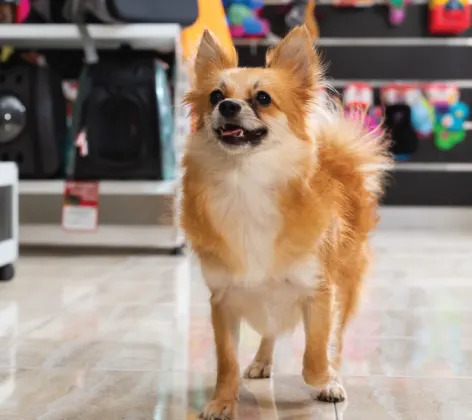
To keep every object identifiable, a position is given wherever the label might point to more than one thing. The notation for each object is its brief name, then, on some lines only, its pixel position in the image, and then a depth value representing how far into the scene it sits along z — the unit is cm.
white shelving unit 315
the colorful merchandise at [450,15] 463
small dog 117
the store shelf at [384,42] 479
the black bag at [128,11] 305
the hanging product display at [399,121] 468
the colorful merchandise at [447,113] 473
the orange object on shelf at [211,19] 349
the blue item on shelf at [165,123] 310
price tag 320
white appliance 244
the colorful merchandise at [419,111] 470
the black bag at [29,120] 317
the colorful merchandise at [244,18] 448
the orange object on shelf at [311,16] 464
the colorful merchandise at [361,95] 472
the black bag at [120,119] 311
